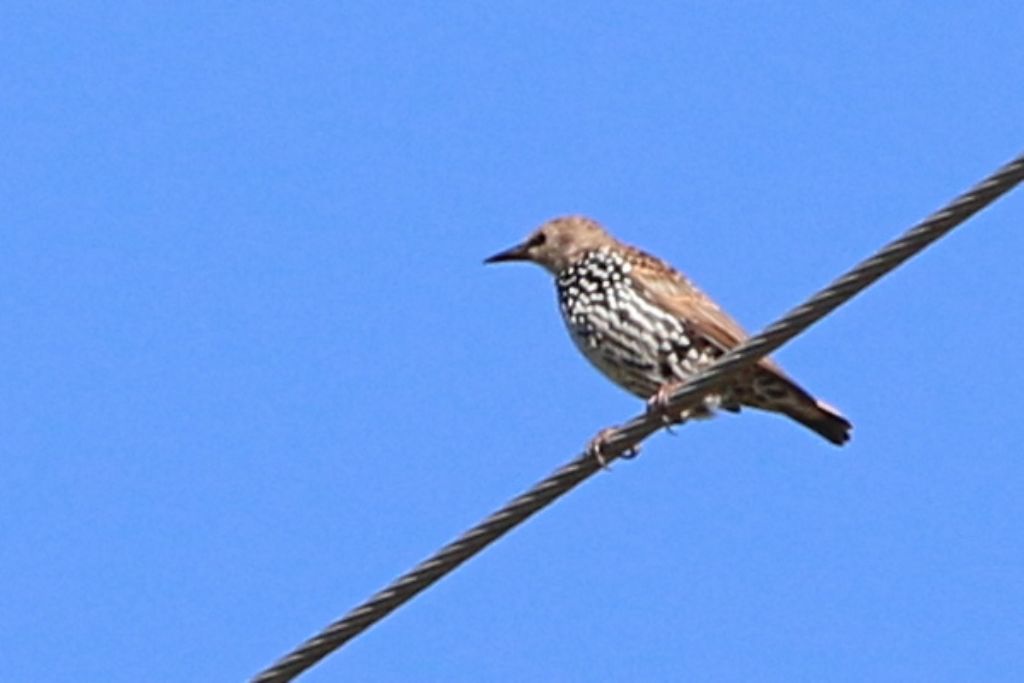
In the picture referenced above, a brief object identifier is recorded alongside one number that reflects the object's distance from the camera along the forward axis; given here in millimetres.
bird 19406
